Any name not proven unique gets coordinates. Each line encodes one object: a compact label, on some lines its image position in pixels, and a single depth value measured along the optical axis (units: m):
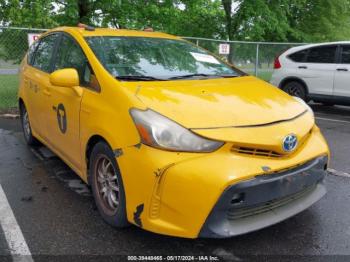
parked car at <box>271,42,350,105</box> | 9.08
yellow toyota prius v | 2.77
